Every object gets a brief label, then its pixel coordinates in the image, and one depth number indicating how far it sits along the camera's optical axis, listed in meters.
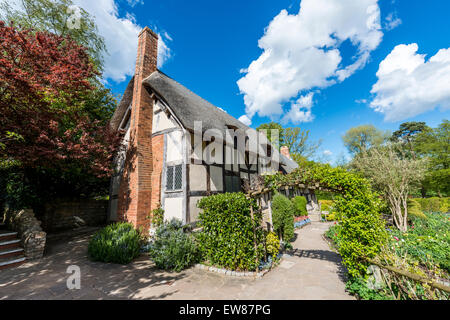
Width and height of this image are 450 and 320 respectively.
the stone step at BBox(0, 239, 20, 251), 5.28
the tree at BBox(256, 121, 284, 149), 28.82
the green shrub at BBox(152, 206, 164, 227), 6.74
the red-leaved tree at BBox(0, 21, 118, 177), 4.98
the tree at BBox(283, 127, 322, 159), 29.08
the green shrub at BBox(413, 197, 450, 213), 16.14
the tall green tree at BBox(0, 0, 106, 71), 11.06
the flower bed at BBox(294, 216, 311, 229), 12.46
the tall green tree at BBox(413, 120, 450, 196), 21.58
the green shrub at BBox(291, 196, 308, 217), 14.56
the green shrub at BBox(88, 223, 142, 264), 5.36
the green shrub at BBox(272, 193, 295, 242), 8.27
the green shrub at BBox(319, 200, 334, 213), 17.67
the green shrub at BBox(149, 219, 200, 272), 4.98
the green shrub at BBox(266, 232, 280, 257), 5.76
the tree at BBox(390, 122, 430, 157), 33.62
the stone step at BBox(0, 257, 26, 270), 4.84
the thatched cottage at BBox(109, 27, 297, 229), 6.69
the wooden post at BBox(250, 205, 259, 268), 4.91
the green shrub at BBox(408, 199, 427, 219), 9.38
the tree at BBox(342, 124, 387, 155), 32.12
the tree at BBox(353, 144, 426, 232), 9.72
